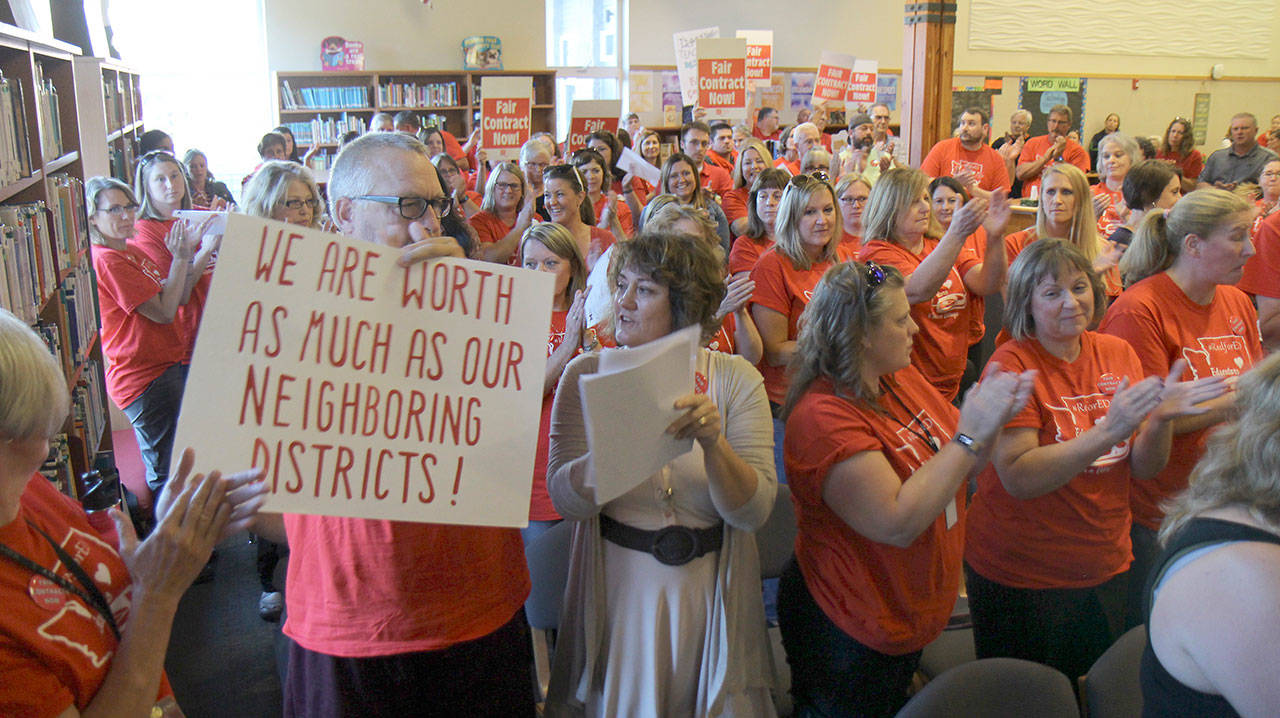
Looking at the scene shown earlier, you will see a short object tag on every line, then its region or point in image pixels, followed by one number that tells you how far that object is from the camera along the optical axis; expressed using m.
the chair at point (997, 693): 1.47
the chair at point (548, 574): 2.14
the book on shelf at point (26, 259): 2.46
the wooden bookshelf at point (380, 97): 10.93
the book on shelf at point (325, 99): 10.88
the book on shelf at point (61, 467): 2.66
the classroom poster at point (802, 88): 13.39
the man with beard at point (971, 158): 6.21
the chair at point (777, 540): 2.25
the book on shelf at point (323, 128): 10.90
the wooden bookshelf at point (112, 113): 4.44
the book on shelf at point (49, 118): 3.14
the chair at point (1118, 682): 1.57
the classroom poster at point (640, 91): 12.66
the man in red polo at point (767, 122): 10.63
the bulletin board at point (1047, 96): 14.16
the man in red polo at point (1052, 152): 8.30
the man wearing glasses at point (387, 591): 1.43
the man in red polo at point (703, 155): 7.25
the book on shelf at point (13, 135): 2.56
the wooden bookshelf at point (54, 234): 2.61
